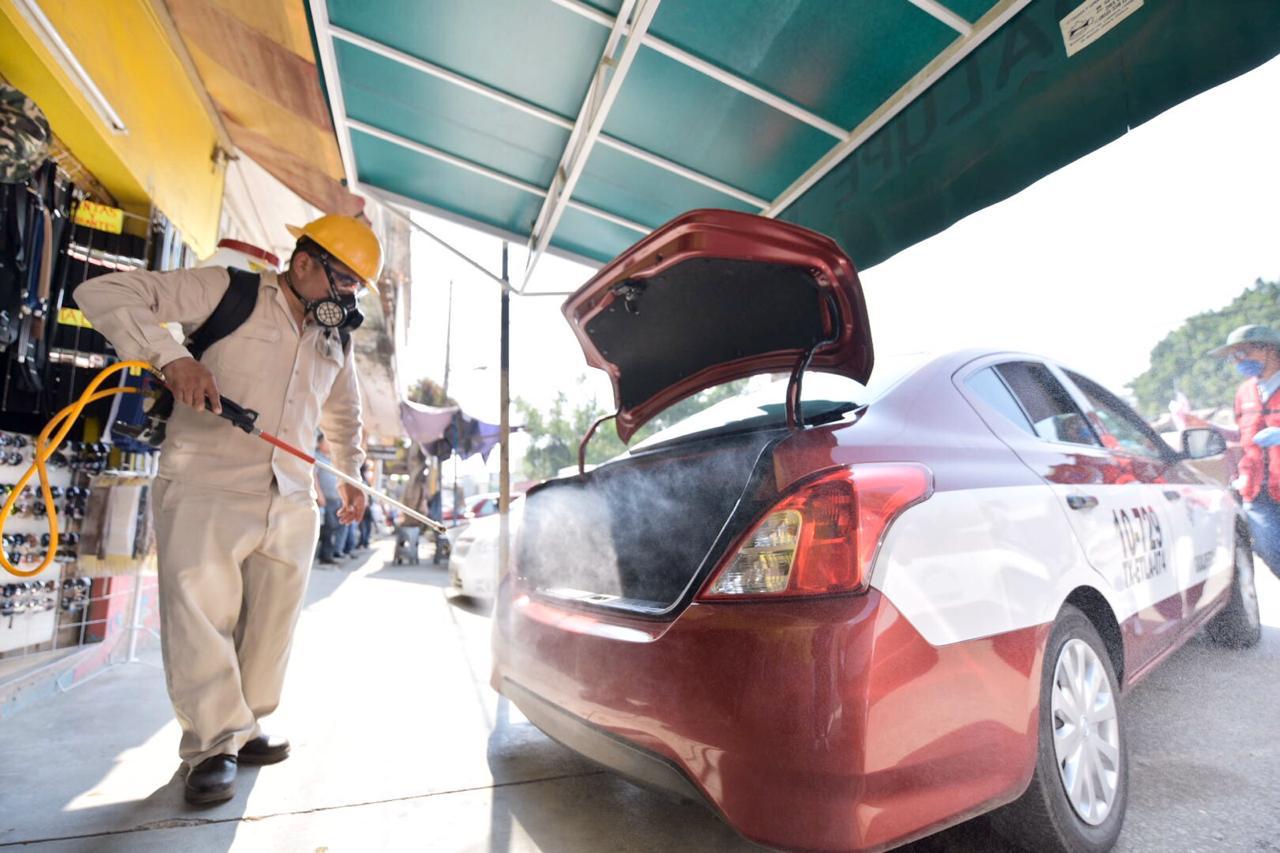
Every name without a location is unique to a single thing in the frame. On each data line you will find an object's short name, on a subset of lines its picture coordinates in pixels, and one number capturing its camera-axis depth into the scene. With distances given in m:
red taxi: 1.26
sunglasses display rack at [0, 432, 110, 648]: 2.75
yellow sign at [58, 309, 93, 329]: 2.97
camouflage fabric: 2.31
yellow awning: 2.63
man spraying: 1.98
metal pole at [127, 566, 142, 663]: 3.56
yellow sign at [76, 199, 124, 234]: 3.20
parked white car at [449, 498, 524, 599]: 5.59
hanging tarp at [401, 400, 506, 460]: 9.69
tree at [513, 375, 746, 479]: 26.50
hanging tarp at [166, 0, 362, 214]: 3.99
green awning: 1.97
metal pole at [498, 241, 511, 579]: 3.84
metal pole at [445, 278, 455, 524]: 9.89
